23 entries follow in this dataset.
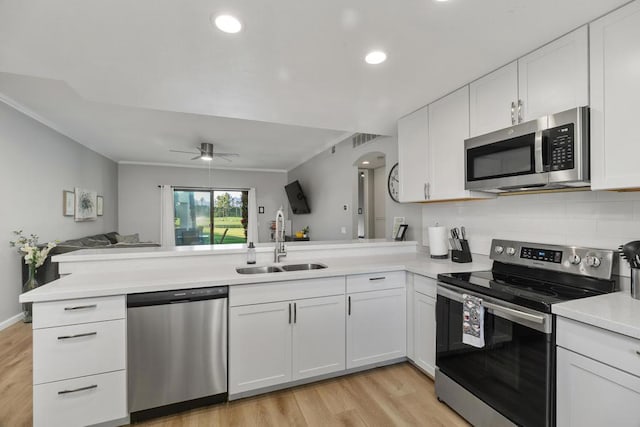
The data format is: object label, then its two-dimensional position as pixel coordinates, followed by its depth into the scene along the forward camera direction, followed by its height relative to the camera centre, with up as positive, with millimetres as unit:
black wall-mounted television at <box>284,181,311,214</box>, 6160 +310
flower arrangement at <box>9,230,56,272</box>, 3254 -421
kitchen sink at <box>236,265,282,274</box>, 2316 -474
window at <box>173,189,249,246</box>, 7113 -72
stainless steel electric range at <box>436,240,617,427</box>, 1386 -632
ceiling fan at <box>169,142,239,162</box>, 4926 +1092
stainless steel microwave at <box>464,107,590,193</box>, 1516 +345
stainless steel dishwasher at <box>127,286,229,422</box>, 1744 -861
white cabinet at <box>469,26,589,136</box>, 1546 +769
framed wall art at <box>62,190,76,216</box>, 4285 +174
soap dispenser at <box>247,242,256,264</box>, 2486 -354
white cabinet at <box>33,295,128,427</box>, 1576 -837
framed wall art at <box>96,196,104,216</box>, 5387 +144
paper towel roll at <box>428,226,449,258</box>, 2635 -273
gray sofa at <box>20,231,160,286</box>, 3563 -477
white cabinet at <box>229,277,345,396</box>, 1967 -915
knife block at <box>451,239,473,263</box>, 2432 -353
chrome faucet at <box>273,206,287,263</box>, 2590 -249
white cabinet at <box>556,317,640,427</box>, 1096 -678
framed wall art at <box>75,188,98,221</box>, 4668 +156
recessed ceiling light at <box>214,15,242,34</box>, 1448 +979
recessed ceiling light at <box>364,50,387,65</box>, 1777 +982
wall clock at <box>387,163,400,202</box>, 3441 +349
